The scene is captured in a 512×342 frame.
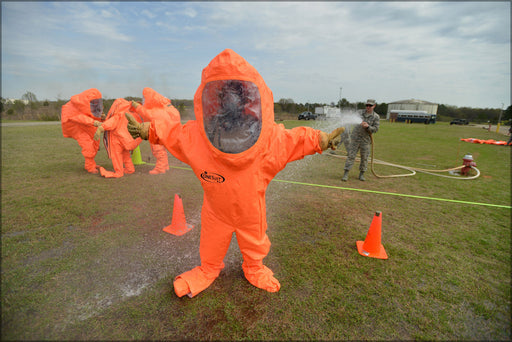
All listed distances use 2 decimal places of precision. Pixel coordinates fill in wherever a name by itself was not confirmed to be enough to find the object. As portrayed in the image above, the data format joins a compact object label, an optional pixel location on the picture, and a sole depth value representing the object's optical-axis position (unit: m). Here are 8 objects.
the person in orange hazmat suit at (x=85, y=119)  6.76
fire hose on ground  7.49
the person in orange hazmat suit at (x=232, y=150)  2.06
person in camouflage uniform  6.16
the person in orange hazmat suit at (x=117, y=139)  6.92
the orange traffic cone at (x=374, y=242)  3.50
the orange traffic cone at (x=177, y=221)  4.04
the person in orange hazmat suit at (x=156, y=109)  7.04
